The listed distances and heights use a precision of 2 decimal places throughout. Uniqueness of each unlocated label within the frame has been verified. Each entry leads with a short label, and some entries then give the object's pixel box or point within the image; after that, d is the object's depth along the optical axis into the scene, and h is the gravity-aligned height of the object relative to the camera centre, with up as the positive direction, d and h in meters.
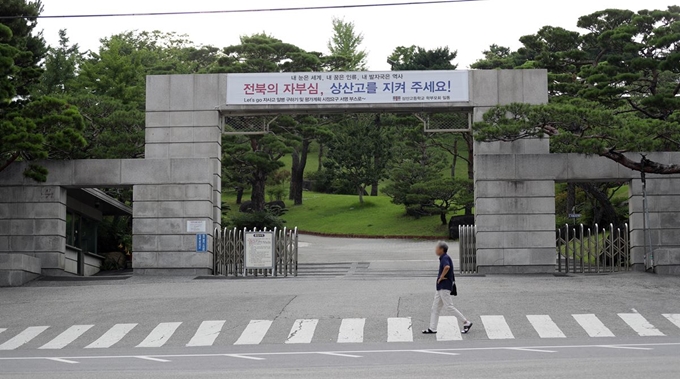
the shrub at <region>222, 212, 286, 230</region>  45.28 -0.48
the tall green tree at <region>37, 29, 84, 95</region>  54.91 +8.20
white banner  29.89 +3.92
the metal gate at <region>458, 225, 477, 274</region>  29.98 -1.27
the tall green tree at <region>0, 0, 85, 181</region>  28.48 +2.90
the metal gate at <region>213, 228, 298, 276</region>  29.58 -1.38
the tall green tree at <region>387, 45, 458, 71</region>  66.50 +10.83
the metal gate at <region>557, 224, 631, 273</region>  28.89 -1.25
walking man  17.69 -1.54
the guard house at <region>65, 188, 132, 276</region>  33.72 -0.56
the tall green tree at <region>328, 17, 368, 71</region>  87.44 +15.95
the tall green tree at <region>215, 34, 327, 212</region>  51.81 +7.91
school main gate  29.52 +1.18
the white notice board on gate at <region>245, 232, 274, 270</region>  29.14 -1.27
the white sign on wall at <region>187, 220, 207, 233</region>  29.84 -0.47
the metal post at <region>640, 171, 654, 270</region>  28.75 -0.38
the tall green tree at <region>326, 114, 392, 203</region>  63.09 +3.87
